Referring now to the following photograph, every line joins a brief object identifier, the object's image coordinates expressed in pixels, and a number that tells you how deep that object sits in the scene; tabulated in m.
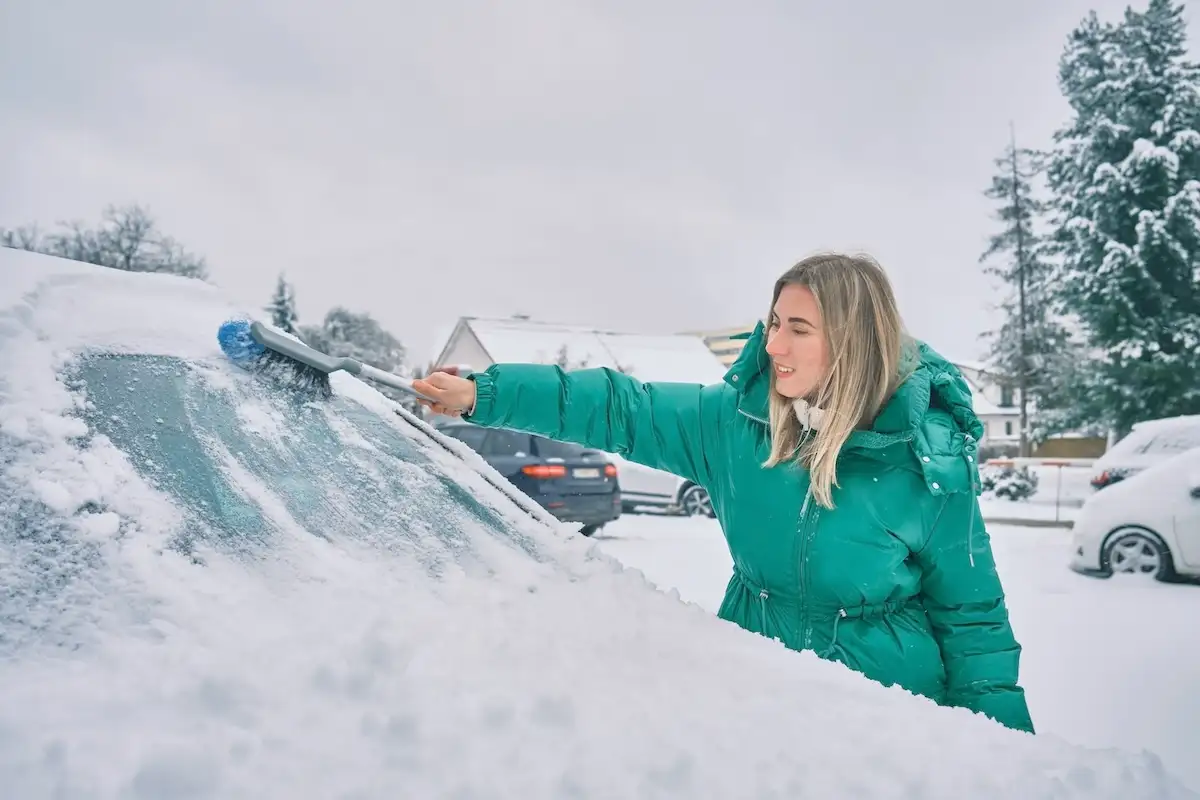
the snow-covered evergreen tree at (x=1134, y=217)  18.59
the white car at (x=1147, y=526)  7.02
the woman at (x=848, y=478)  1.84
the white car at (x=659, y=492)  12.72
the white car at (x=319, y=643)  0.92
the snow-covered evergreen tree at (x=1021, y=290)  28.92
